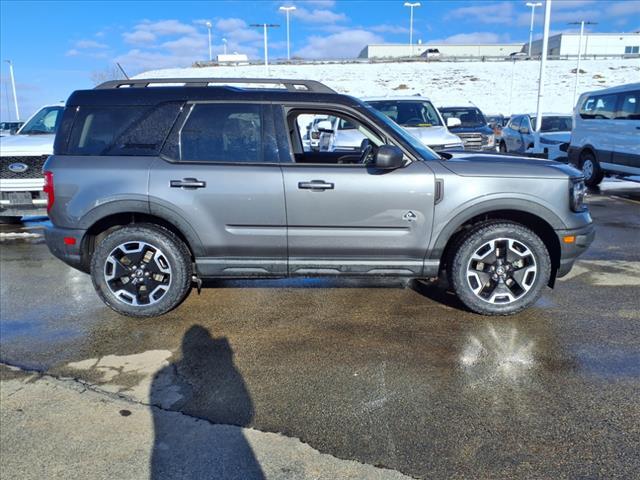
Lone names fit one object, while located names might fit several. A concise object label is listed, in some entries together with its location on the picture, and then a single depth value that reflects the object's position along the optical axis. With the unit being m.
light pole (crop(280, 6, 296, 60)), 44.94
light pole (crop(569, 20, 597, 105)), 40.90
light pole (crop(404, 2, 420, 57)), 65.04
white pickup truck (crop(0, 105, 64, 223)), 7.87
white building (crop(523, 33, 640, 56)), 76.38
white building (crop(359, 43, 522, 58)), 90.38
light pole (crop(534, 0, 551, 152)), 15.67
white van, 10.33
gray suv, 4.13
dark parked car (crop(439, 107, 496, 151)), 14.09
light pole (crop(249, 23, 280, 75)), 40.22
